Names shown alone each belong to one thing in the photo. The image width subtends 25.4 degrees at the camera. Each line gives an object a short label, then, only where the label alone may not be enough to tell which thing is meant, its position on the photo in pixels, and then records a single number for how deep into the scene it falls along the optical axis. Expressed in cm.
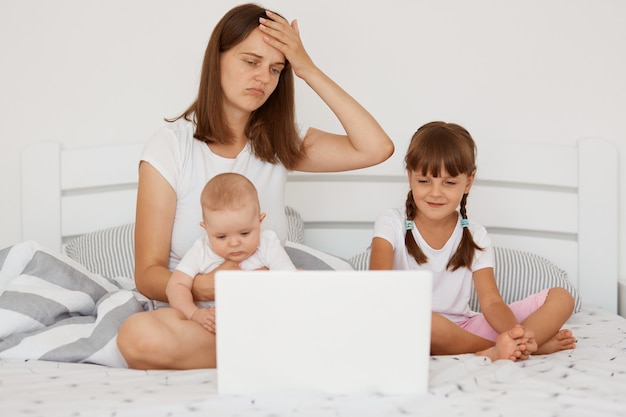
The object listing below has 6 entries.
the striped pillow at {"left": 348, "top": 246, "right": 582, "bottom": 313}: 310
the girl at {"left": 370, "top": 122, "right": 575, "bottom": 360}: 270
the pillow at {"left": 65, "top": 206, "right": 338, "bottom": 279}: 316
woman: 275
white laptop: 222
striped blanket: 258
